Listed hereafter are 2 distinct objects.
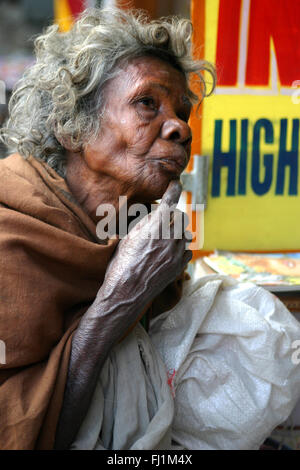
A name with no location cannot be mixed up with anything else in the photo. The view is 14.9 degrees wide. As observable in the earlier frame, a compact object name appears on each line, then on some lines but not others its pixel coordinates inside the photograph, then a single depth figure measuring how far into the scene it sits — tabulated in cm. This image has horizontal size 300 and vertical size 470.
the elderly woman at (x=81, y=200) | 119
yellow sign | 160
